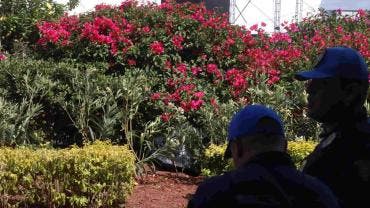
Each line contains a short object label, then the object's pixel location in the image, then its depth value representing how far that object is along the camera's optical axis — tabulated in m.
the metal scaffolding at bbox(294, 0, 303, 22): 21.49
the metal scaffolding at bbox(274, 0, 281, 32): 21.81
